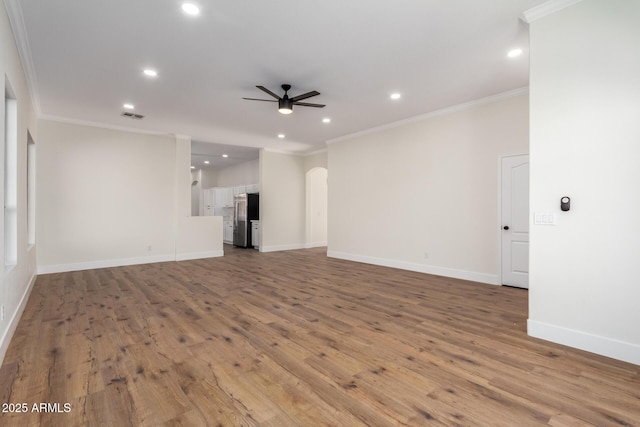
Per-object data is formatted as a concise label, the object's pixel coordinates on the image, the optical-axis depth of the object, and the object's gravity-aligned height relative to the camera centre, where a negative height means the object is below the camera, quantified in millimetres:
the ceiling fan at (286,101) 4152 +1506
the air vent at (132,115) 5479 +1754
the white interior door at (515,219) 4566 -116
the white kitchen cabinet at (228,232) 10263 -693
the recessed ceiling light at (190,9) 2601 +1748
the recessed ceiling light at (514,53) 3373 +1773
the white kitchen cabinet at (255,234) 9133 -678
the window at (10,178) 3154 +346
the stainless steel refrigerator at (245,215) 9297 -109
